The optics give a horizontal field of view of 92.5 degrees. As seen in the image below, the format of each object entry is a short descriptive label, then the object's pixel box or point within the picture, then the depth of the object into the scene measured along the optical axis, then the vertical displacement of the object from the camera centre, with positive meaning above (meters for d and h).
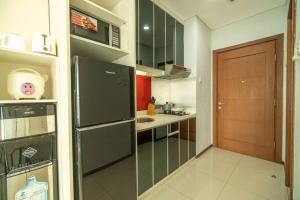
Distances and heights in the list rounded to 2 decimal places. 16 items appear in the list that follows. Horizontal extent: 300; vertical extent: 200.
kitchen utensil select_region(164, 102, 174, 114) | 2.58 -0.20
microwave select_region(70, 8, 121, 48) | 1.10 +0.59
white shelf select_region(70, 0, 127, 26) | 1.11 +0.73
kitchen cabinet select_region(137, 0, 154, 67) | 1.79 +0.83
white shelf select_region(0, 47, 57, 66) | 0.87 +0.28
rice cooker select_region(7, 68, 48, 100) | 0.91 +0.09
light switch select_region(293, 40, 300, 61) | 0.97 +0.30
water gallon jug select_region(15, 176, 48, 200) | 0.93 -0.63
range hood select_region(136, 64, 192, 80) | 2.00 +0.39
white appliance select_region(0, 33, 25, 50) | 0.86 +0.35
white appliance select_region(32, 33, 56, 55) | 0.95 +0.37
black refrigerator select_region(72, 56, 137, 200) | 1.00 -0.26
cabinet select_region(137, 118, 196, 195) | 1.58 -0.70
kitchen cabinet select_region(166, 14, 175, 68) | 2.25 +0.92
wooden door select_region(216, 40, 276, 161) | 2.44 -0.07
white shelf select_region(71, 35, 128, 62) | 1.13 +0.44
